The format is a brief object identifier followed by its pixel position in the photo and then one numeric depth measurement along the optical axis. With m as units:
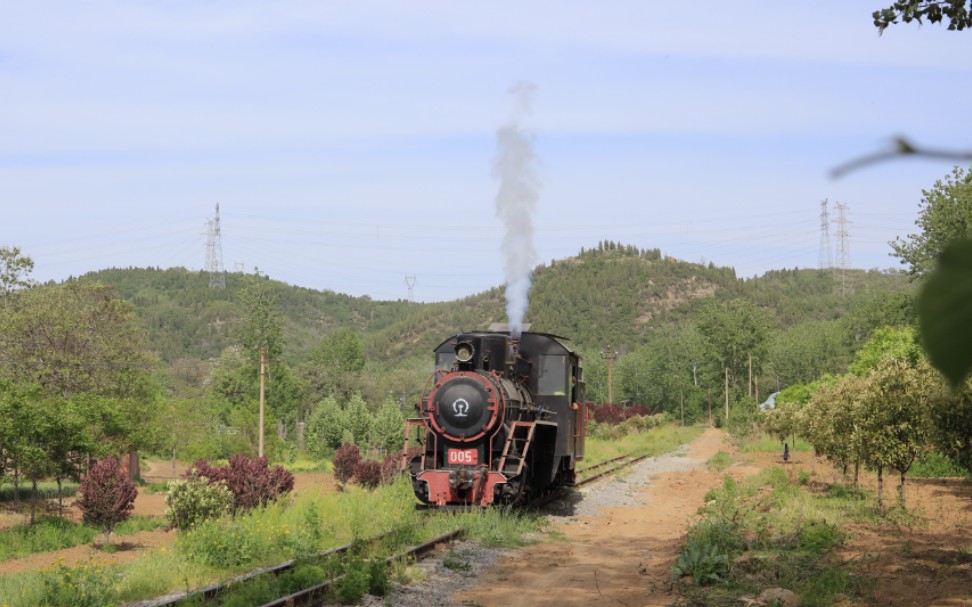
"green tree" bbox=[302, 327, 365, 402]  96.06
